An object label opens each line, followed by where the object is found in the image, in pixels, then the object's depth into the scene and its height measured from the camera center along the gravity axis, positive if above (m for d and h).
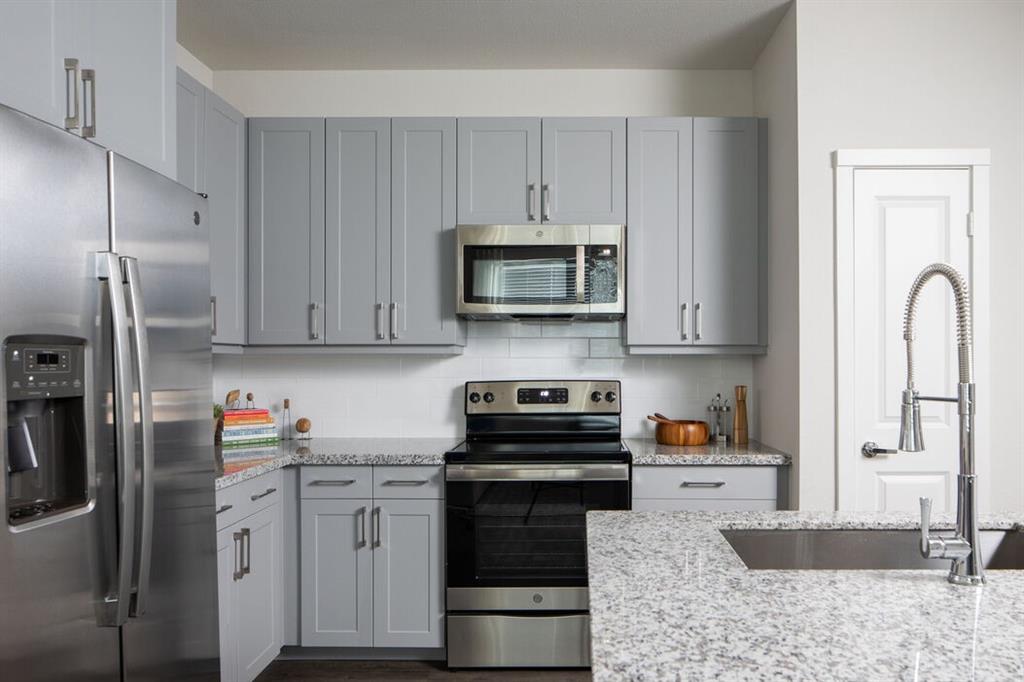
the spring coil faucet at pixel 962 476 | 1.21 -0.22
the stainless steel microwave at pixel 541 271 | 3.27 +0.32
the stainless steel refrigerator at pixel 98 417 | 1.34 -0.16
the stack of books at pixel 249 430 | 3.08 -0.37
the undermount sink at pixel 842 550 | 1.60 -0.45
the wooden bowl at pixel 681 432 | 3.38 -0.41
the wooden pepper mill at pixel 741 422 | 3.48 -0.37
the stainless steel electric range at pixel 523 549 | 3.04 -0.85
